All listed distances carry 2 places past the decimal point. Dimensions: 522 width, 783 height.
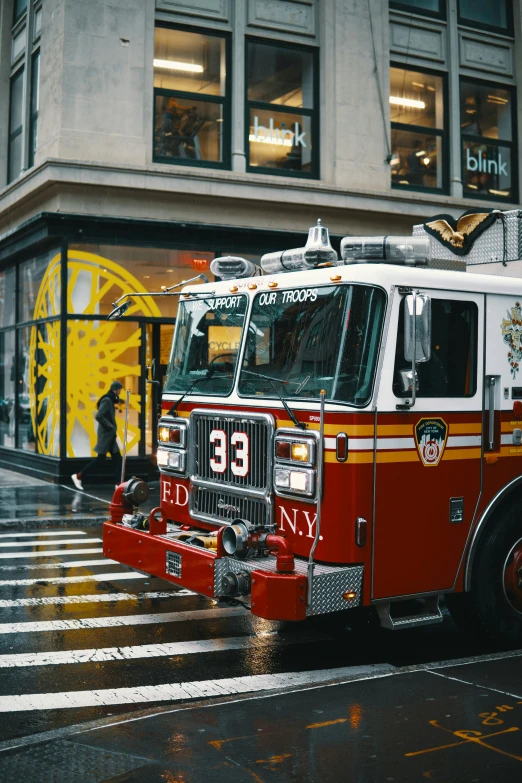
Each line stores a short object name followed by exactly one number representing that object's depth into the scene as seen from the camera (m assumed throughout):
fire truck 6.04
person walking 16.30
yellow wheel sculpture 17.17
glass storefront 17.16
